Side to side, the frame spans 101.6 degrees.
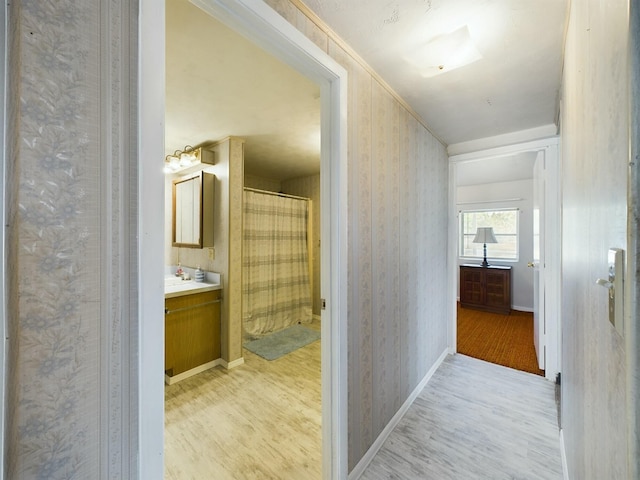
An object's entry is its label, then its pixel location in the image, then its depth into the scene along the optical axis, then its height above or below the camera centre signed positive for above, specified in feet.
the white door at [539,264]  8.25 -0.78
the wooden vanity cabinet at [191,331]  7.64 -2.86
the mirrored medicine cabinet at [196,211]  8.90 +1.03
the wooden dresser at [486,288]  14.15 -2.71
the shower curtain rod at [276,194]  10.90 +2.11
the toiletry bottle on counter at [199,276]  9.41 -1.30
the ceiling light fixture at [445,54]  4.29 +3.30
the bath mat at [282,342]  9.75 -4.18
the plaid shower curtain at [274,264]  10.91 -1.13
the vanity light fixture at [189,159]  9.26 +2.92
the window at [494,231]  15.48 +0.53
